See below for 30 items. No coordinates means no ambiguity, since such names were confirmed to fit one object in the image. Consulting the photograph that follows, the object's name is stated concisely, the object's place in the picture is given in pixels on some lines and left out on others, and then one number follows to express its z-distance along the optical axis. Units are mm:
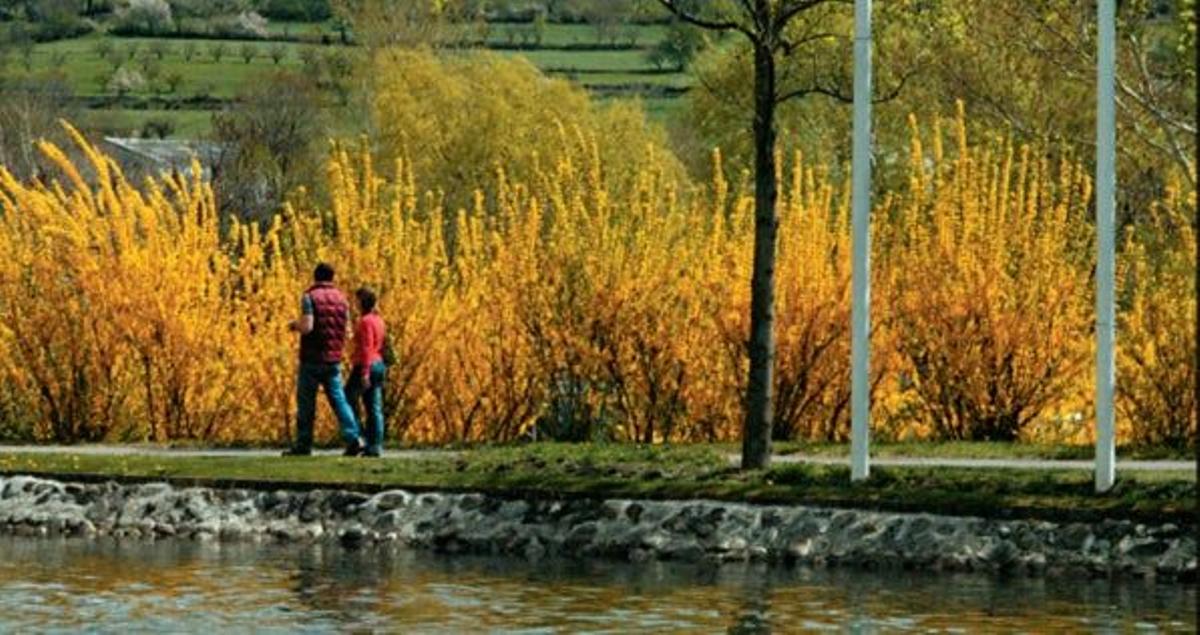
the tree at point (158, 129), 153250
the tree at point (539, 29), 180375
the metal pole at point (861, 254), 25031
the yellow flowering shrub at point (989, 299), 31125
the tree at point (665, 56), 160125
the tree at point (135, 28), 194625
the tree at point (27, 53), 165000
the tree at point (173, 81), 169500
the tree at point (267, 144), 91750
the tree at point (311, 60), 148688
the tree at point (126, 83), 171250
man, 29734
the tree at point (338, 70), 134000
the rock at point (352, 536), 26078
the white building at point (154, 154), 108500
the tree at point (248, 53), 175750
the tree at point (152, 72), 171250
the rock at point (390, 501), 26234
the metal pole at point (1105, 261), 23688
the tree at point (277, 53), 169362
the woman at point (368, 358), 30000
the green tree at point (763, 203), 26391
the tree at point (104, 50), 180375
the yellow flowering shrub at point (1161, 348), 30141
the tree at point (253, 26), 192875
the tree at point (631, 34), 179125
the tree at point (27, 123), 99812
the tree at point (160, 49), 180375
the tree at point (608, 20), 181000
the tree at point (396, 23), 105500
